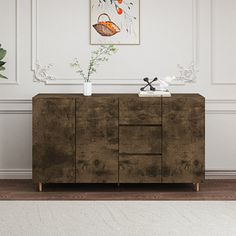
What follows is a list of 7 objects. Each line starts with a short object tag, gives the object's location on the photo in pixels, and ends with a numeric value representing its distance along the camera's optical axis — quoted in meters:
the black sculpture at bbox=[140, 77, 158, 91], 5.89
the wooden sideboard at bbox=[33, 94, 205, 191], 5.68
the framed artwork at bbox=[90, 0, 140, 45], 6.19
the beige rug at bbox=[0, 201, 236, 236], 4.47
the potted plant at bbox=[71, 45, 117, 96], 6.21
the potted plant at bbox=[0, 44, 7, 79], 5.95
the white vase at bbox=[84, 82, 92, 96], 5.83
